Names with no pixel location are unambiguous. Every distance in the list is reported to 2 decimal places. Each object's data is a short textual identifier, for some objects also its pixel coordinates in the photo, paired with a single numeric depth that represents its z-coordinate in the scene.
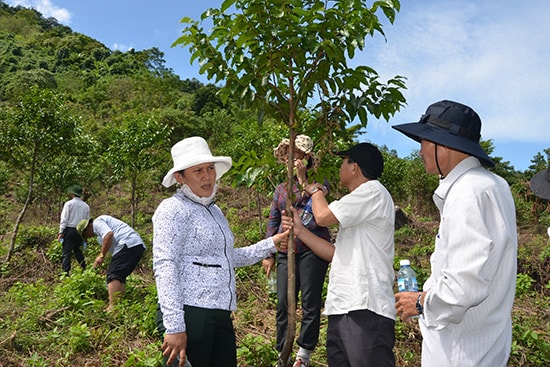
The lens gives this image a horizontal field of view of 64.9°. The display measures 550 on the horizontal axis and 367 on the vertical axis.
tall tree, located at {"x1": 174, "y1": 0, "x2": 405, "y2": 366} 2.62
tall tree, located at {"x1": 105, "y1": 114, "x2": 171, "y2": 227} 13.99
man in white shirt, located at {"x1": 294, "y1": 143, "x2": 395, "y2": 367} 2.43
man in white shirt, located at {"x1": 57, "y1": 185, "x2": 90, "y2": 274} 8.46
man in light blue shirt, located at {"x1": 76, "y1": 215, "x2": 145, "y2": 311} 5.63
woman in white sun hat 2.15
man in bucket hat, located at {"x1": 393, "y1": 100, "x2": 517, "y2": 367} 1.64
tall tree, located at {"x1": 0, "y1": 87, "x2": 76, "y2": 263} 10.91
